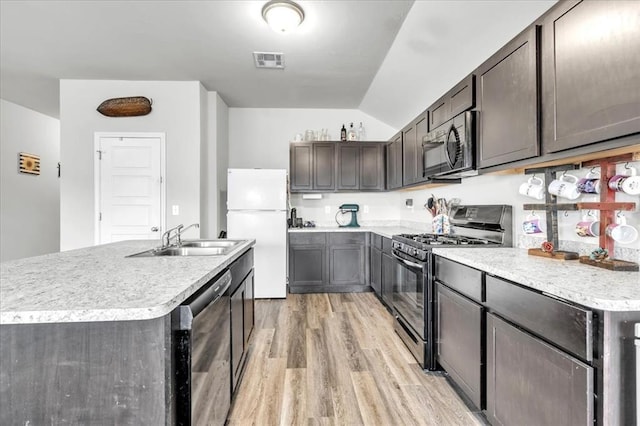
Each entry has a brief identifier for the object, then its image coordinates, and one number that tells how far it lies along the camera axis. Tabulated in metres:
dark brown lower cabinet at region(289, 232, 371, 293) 4.12
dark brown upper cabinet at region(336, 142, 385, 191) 4.43
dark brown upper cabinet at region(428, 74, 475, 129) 2.09
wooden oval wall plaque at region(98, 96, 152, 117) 3.61
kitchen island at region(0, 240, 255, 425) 0.86
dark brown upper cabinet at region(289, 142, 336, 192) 4.39
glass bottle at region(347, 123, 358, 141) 4.54
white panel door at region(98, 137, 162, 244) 3.72
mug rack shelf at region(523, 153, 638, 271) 1.35
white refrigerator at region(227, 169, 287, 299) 3.92
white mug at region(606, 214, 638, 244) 1.34
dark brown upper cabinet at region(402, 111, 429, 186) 2.99
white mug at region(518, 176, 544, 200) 1.86
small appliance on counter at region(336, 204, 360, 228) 4.59
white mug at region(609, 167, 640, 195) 1.30
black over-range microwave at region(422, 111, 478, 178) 2.09
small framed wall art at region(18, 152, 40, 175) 4.57
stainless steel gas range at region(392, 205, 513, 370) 2.14
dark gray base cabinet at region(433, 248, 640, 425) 0.95
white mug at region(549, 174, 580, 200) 1.60
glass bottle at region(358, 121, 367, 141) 4.73
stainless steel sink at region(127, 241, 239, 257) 2.07
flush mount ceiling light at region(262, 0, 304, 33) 2.23
